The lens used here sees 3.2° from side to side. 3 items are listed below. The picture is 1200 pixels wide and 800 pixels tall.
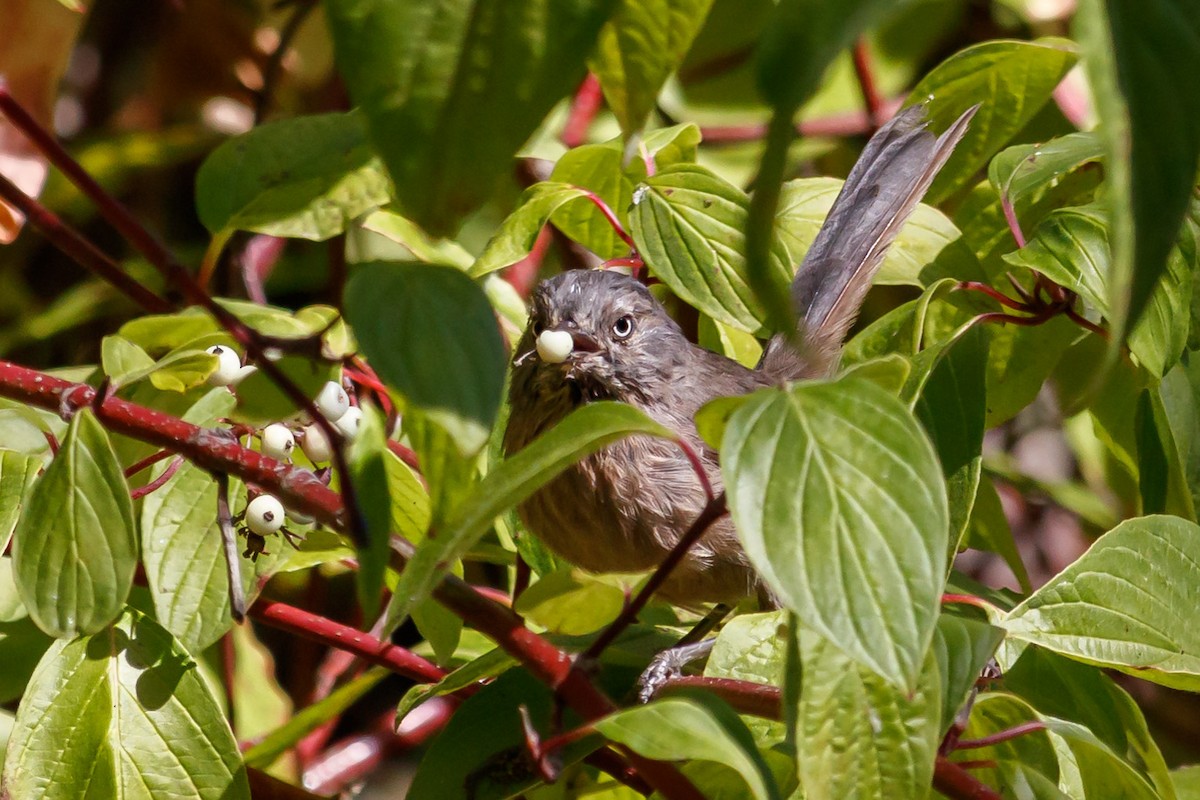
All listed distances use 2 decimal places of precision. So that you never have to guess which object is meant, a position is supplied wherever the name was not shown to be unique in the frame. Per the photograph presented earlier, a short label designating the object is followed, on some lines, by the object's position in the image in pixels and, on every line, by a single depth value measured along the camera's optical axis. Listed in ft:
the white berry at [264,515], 11.61
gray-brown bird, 12.10
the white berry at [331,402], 11.63
